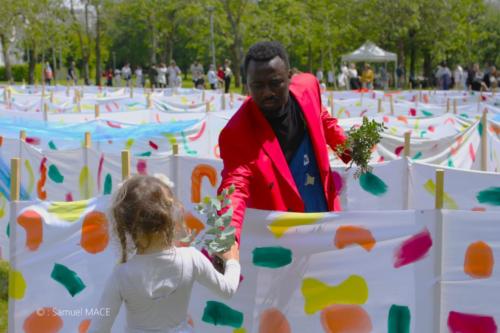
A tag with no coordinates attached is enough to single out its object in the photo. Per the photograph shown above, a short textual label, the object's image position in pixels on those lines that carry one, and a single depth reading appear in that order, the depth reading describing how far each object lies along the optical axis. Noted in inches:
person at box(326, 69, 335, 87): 2031.6
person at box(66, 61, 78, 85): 1887.3
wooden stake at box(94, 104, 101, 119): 432.7
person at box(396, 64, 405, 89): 1948.7
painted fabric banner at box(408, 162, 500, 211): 210.4
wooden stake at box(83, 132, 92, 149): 308.4
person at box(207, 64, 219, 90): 1549.0
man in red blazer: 151.8
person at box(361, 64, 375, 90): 1469.7
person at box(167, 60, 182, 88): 1726.1
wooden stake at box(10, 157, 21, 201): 191.3
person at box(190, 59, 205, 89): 1614.2
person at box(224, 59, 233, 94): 1445.6
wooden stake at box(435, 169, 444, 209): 163.9
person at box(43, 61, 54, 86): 1936.5
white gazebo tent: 1820.9
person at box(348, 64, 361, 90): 1590.8
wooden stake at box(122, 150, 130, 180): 204.5
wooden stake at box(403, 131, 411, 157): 294.6
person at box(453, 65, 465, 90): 1689.6
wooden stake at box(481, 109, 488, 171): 366.6
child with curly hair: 128.4
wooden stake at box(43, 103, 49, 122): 433.6
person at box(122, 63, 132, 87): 1994.1
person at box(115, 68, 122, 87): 2244.1
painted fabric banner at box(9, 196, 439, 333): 164.1
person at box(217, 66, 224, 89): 1592.3
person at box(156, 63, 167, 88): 1706.4
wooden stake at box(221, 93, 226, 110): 638.5
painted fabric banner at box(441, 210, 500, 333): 161.6
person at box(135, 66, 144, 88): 1984.3
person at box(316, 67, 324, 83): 1900.3
